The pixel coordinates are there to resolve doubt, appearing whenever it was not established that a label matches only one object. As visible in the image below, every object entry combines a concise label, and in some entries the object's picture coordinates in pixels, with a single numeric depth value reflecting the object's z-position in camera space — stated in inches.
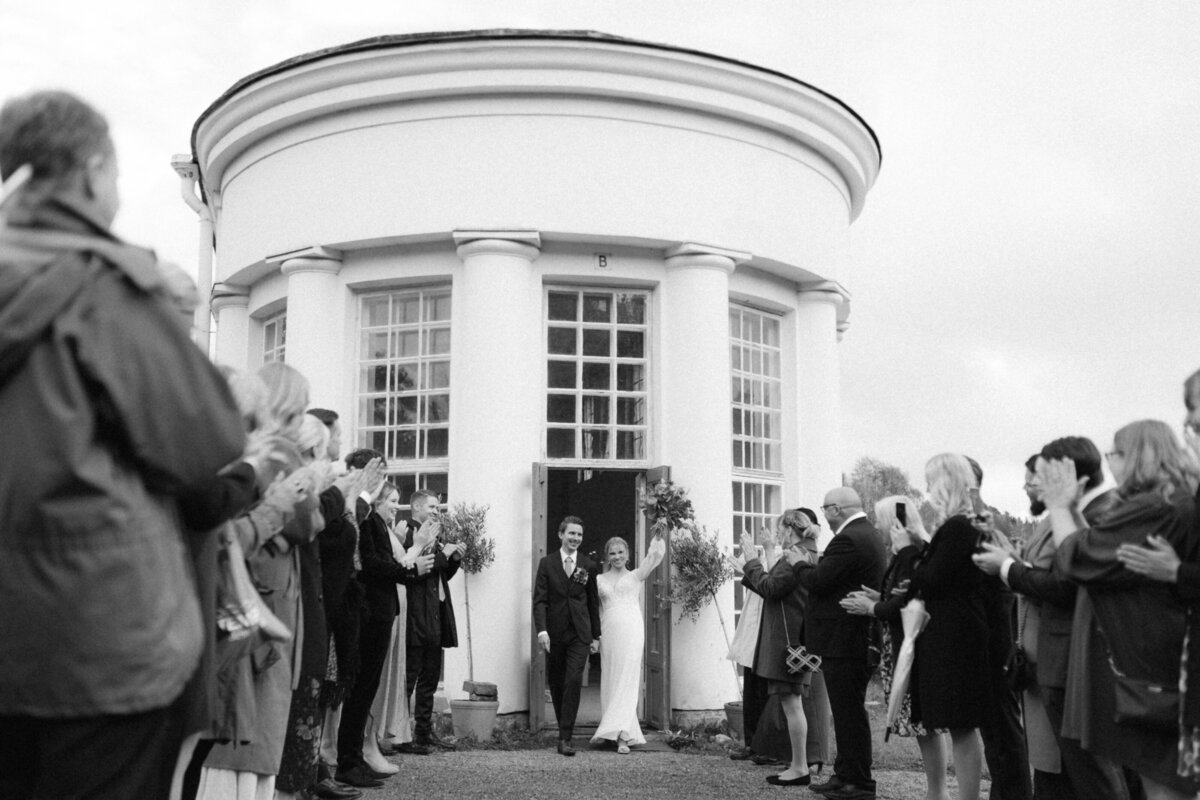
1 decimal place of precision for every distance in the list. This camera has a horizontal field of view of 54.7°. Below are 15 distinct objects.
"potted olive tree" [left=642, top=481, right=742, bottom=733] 438.6
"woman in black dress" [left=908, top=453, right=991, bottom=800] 249.6
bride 403.2
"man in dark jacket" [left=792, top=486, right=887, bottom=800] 303.3
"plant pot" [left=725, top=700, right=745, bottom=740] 423.2
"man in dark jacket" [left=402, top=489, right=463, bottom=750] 379.2
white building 450.6
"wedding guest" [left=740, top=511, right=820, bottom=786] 331.9
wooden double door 432.1
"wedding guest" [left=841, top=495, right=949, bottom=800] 265.7
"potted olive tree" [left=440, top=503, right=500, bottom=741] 409.1
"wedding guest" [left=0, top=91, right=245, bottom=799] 85.8
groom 402.0
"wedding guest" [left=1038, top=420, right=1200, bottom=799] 172.4
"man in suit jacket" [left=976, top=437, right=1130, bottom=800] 205.8
